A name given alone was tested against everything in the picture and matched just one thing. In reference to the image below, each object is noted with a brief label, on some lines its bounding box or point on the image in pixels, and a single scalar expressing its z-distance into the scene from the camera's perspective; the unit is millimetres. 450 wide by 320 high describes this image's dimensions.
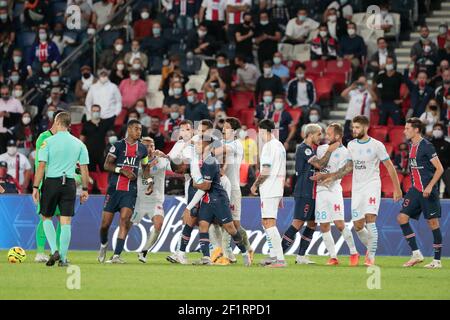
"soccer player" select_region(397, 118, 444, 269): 19656
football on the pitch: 19781
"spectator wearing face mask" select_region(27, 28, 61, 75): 32938
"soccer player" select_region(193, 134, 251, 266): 18984
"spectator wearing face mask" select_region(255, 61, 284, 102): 29266
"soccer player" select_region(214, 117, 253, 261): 19938
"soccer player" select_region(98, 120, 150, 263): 19828
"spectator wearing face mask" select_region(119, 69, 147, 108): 31281
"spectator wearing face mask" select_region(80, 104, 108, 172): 29094
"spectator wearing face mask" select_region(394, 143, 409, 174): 26359
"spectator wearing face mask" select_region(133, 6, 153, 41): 33156
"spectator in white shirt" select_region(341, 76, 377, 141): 28281
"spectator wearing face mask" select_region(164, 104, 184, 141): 28953
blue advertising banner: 23484
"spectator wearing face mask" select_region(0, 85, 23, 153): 30531
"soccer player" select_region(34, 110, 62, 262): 19291
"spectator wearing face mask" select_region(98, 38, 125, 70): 32531
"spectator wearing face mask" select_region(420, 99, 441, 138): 27016
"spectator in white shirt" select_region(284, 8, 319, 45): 31281
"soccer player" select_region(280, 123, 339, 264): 19734
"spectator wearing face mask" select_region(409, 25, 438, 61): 29234
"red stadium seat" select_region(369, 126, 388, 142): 27734
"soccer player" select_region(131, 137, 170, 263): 20953
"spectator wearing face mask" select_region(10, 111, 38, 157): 30250
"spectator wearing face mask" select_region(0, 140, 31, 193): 28359
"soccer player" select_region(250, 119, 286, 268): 18797
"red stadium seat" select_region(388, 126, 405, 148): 27641
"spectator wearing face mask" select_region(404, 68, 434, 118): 27656
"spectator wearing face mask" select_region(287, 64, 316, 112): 29125
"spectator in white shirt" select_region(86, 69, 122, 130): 30281
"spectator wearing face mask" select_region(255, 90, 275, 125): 28406
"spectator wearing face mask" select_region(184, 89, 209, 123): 28625
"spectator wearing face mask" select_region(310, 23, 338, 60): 30373
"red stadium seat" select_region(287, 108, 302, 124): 28495
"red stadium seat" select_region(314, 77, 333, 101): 30125
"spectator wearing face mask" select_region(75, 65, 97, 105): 31812
